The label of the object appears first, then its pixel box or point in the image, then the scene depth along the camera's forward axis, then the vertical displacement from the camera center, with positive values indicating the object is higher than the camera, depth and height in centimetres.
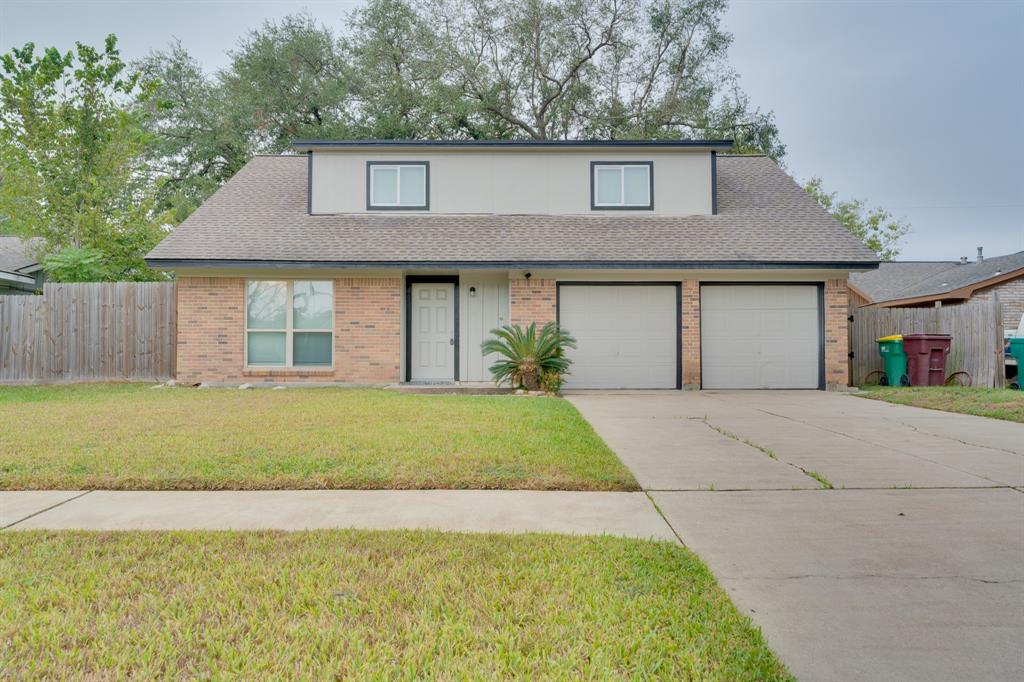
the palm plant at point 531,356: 1099 -15
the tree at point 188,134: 2236 +802
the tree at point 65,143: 1496 +519
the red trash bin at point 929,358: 1214 -19
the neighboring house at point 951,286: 1894 +221
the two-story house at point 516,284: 1188 +130
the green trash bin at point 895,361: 1241 -25
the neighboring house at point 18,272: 1880 +247
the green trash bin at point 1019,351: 1166 -4
